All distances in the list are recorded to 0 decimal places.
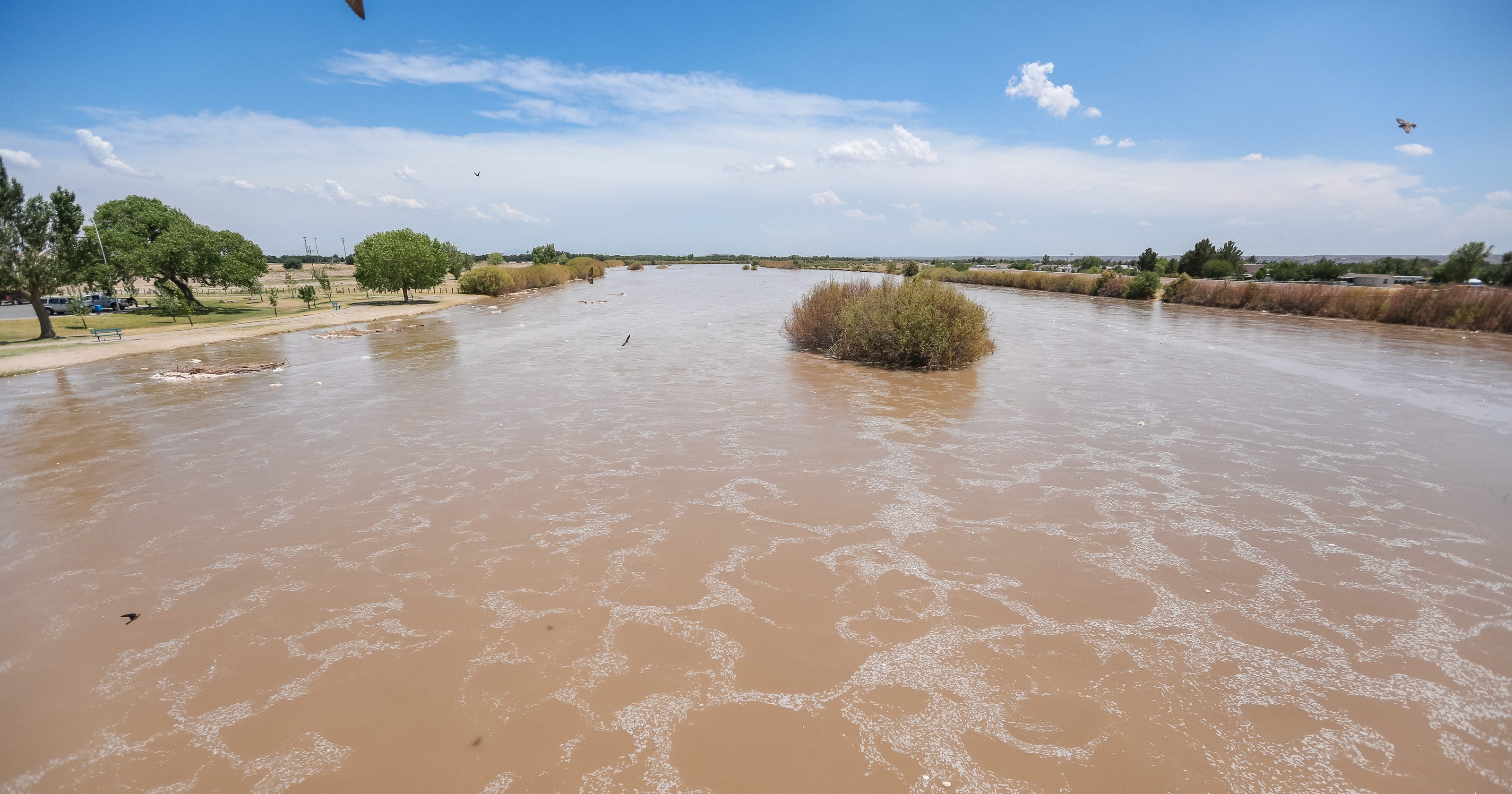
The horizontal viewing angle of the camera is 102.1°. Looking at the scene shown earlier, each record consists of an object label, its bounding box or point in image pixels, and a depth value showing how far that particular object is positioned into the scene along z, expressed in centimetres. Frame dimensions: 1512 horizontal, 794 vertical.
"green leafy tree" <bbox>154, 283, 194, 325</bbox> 3553
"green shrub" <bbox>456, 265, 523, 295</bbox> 5772
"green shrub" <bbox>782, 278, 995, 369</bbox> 1930
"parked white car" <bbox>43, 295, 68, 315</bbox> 4094
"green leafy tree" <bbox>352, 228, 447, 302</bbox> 4553
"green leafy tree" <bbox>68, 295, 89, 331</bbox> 3180
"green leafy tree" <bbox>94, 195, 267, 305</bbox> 3691
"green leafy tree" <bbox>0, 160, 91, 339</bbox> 2398
